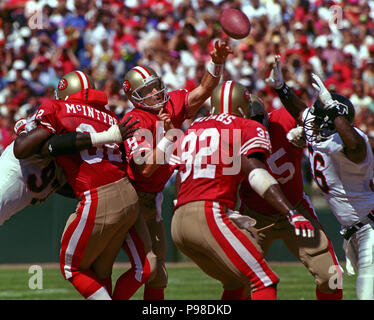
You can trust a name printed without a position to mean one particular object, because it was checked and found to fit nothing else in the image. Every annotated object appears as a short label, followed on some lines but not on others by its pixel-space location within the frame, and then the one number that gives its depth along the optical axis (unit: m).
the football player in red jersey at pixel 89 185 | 10.30
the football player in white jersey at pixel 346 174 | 11.24
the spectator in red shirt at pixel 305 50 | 27.14
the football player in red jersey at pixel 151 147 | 10.71
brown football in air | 12.39
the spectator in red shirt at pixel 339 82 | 25.75
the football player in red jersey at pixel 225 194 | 9.49
